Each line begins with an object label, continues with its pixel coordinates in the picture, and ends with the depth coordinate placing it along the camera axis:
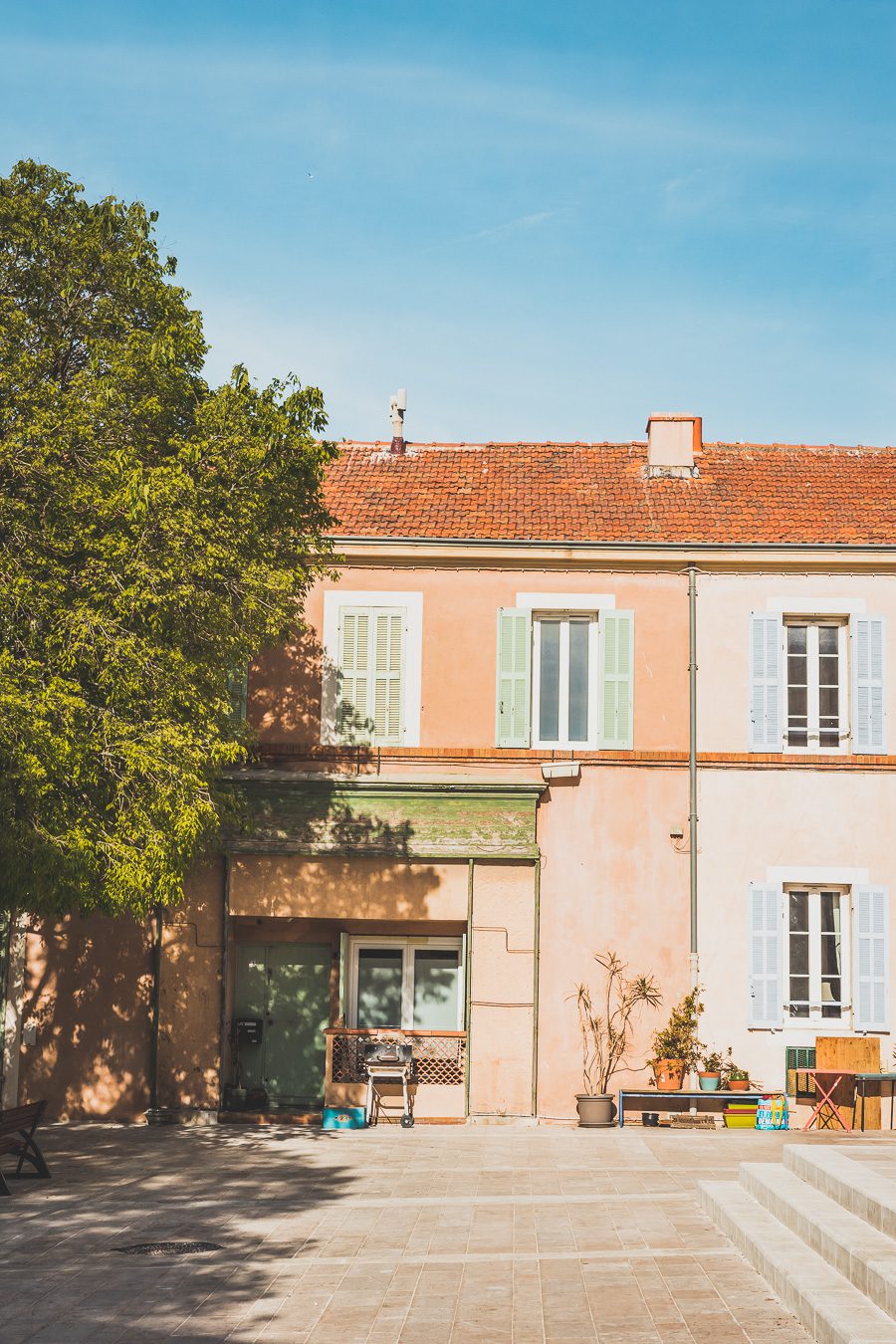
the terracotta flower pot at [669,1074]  17.08
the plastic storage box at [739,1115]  17.00
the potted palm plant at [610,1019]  17.39
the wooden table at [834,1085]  16.73
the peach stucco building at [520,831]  17.52
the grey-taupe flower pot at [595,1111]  16.89
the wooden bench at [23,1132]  12.71
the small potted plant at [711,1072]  17.00
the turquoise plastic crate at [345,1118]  17.20
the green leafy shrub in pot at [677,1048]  17.09
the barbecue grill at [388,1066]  17.41
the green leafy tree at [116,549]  12.50
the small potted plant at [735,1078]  17.11
